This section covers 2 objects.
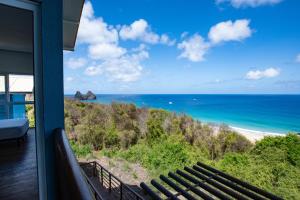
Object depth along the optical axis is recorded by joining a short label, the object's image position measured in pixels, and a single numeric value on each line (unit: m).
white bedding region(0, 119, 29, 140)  3.39
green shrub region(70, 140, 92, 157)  7.38
